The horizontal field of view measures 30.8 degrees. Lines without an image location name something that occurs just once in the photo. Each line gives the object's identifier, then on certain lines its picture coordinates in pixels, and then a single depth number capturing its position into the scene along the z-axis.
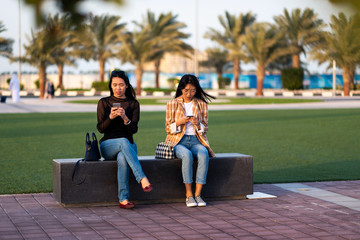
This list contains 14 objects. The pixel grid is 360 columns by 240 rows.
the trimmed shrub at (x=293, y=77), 57.38
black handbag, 6.93
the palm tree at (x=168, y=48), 51.38
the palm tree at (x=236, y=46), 52.62
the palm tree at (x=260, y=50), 50.28
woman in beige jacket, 7.00
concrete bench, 6.86
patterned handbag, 7.18
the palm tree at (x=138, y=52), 51.36
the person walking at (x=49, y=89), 44.93
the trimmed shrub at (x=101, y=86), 60.28
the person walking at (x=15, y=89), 34.34
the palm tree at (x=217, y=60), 70.81
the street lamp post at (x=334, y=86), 50.50
